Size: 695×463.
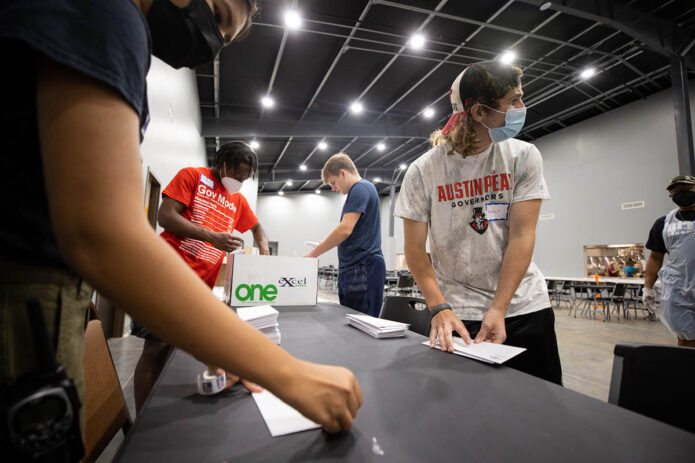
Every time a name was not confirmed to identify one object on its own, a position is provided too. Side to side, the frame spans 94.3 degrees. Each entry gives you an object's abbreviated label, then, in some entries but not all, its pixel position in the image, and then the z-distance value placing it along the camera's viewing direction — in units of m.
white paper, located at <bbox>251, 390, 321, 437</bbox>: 0.50
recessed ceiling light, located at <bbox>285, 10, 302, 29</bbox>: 4.73
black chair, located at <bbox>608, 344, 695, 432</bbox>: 0.75
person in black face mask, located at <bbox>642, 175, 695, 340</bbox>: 2.45
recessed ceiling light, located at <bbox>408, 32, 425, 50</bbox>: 5.52
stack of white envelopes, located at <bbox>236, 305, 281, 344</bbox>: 0.94
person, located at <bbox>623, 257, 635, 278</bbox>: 7.86
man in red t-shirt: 1.26
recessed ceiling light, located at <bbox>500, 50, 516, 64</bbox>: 6.07
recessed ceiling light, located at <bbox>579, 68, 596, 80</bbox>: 6.81
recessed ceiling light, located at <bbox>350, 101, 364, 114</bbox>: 7.96
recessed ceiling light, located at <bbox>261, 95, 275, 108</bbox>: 7.52
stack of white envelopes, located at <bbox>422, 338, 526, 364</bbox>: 0.81
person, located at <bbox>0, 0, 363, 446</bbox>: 0.28
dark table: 0.45
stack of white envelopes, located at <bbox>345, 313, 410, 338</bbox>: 1.09
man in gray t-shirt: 1.11
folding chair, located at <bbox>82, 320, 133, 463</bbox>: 0.78
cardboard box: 1.77
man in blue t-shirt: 2.05
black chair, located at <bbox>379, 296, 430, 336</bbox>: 1.51
